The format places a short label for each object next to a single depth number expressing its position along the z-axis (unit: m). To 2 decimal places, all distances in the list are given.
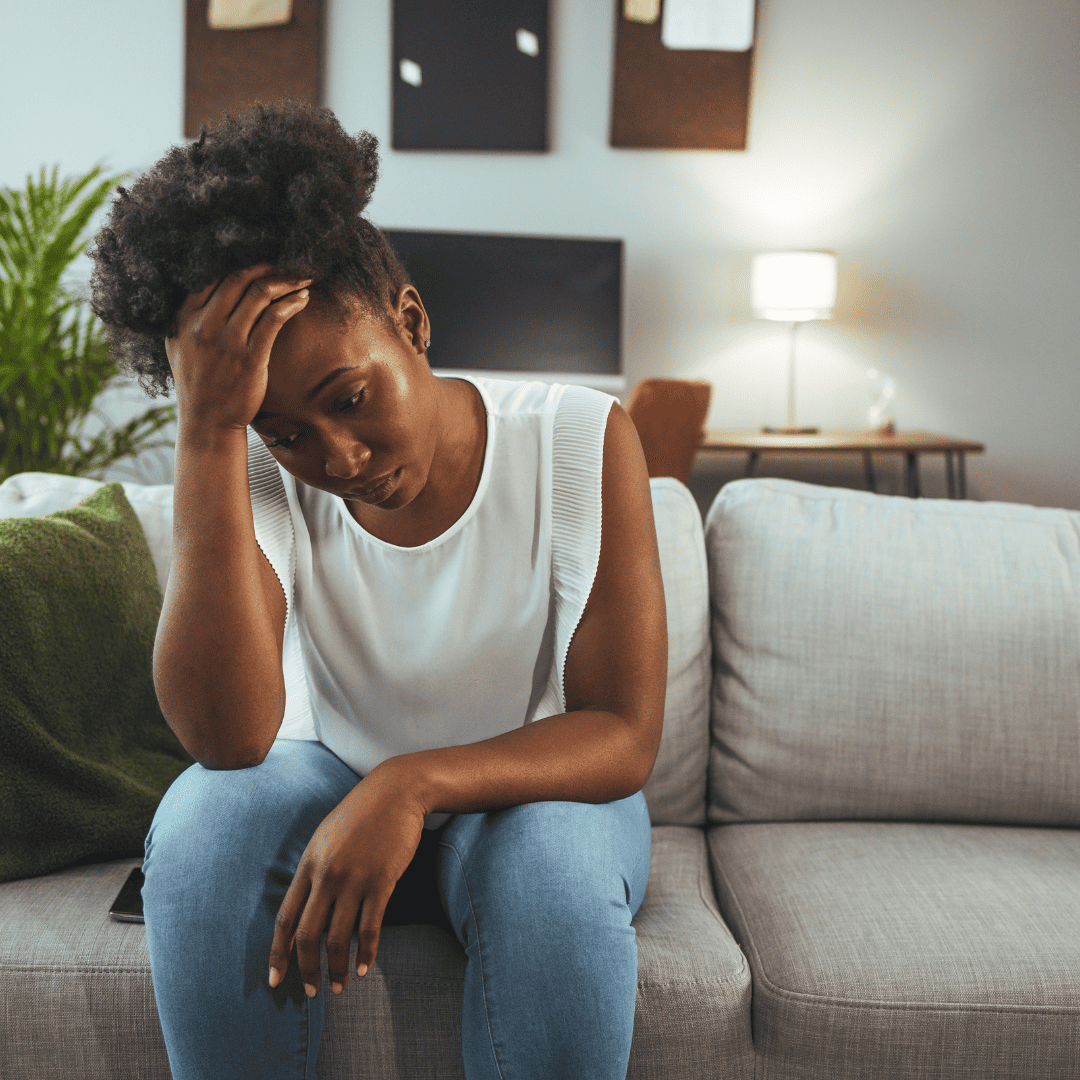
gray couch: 0.83
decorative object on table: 3.58
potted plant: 2.02
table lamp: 3.37
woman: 0.69
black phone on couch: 0.90
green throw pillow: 0.96
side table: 3.19
